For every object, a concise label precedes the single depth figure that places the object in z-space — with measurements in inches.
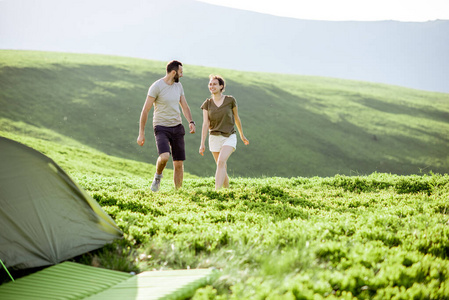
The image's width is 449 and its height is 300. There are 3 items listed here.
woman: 459.8
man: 440.8
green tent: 234.4
